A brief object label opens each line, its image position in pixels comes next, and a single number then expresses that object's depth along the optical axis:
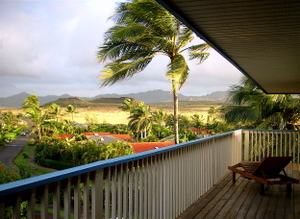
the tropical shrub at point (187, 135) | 50.46
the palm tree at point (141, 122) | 79.31
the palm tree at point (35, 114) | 64.44
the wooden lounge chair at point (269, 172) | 5.90
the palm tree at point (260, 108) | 18.66
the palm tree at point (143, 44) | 18.00
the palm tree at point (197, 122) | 83.75
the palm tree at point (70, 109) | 110.75
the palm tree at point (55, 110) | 89.19
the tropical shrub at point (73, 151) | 34.31
